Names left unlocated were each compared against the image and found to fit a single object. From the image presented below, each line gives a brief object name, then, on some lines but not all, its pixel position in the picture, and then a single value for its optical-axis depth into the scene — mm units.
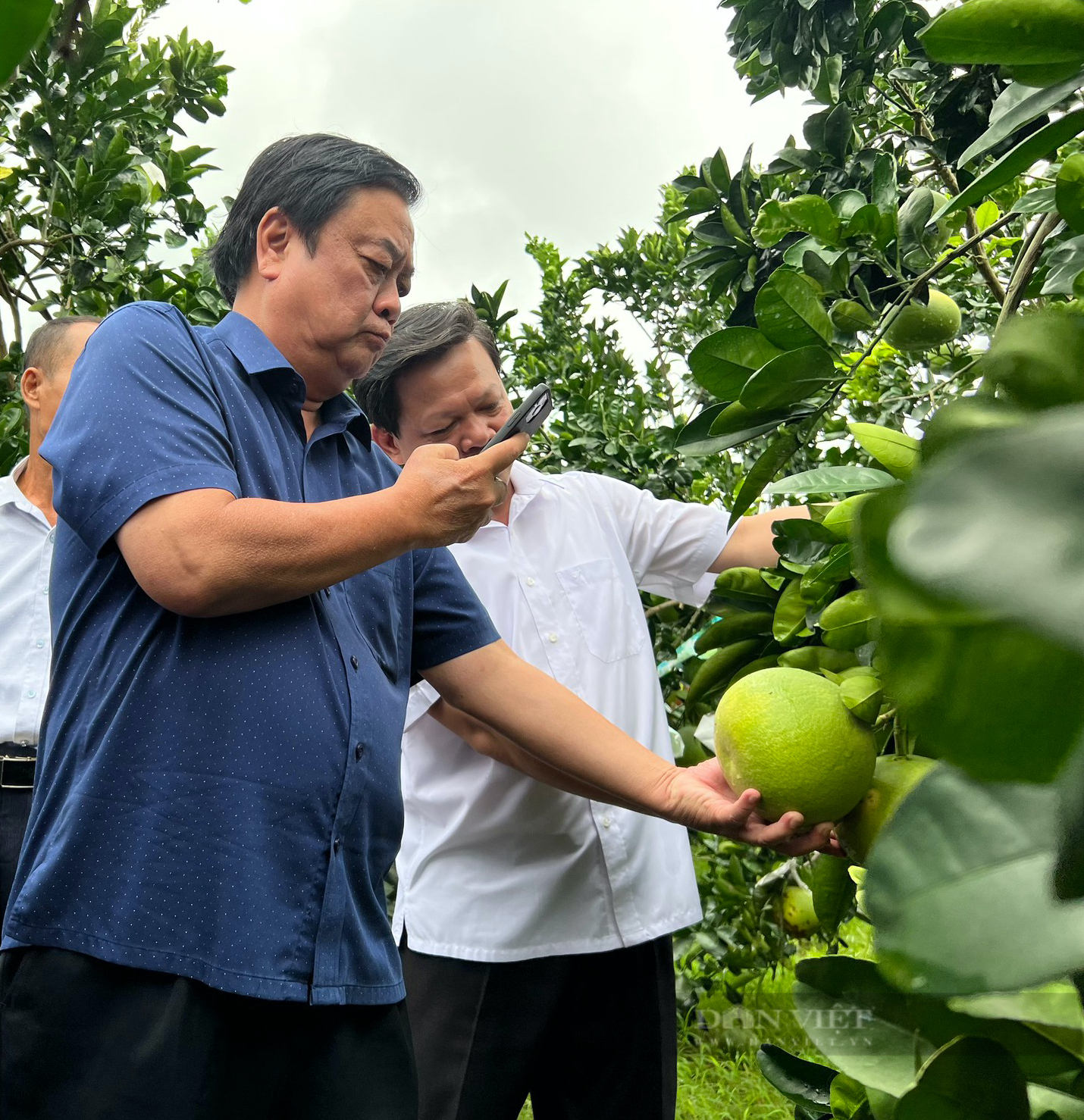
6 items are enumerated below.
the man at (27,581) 2328
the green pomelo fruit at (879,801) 756
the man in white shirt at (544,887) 1803
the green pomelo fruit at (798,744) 793
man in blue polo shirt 1133
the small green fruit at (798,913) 2594
